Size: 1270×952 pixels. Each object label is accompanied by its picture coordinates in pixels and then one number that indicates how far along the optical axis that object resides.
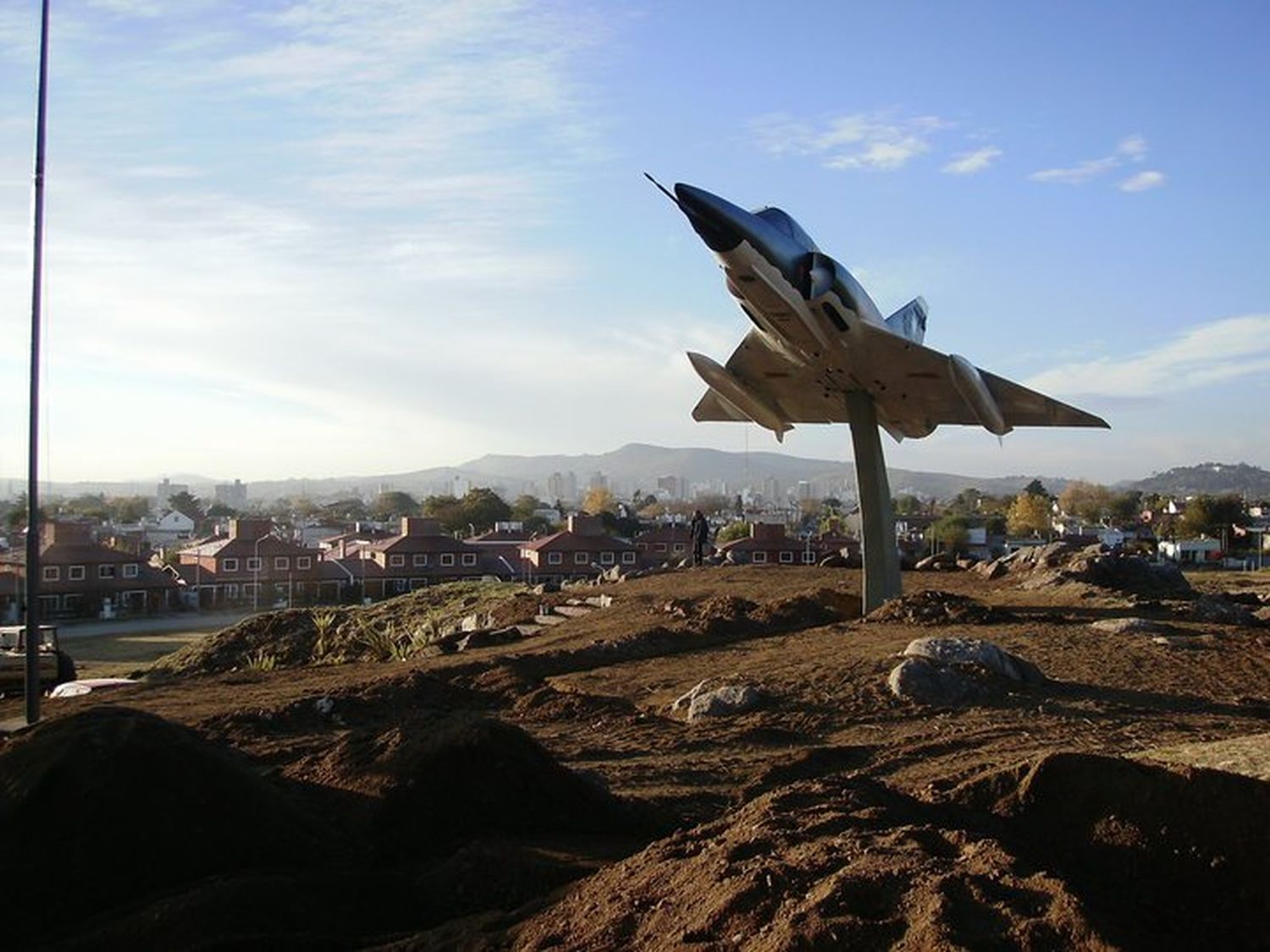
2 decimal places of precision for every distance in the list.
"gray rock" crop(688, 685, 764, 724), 10.77
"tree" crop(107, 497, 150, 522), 130.88
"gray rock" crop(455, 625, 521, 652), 17.59
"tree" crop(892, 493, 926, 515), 129.09
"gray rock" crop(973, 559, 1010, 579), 22.77
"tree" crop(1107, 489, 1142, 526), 111.35
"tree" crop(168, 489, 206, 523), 145.60
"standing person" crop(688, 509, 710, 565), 28.94
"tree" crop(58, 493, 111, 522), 126.80
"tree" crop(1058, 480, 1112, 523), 119.81
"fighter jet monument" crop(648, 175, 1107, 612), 14.94
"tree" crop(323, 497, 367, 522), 146.56
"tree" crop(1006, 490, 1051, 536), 86.44
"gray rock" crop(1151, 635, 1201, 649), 12.95
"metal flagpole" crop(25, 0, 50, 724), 11.83
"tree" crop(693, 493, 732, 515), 144.77
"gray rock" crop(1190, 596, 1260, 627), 15.01
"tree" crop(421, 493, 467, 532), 90.38
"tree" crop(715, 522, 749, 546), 63.59
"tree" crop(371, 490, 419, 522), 153.50
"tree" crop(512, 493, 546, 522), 113.30
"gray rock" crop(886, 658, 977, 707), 10.70
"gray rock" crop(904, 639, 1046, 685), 11.34
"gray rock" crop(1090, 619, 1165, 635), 13.88
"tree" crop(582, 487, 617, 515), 120.06
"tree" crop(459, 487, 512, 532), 92.25
